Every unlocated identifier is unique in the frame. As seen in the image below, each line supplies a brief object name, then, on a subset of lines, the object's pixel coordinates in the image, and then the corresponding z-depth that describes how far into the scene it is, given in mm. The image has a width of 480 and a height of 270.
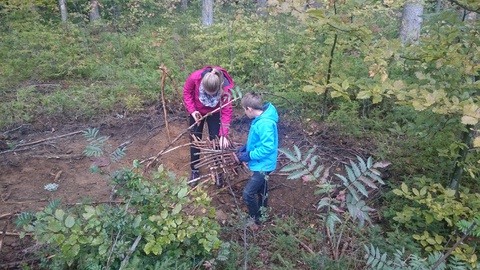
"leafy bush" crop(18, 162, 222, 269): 2449
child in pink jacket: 4055
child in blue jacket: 3662
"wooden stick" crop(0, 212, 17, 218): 3690
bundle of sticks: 4195
